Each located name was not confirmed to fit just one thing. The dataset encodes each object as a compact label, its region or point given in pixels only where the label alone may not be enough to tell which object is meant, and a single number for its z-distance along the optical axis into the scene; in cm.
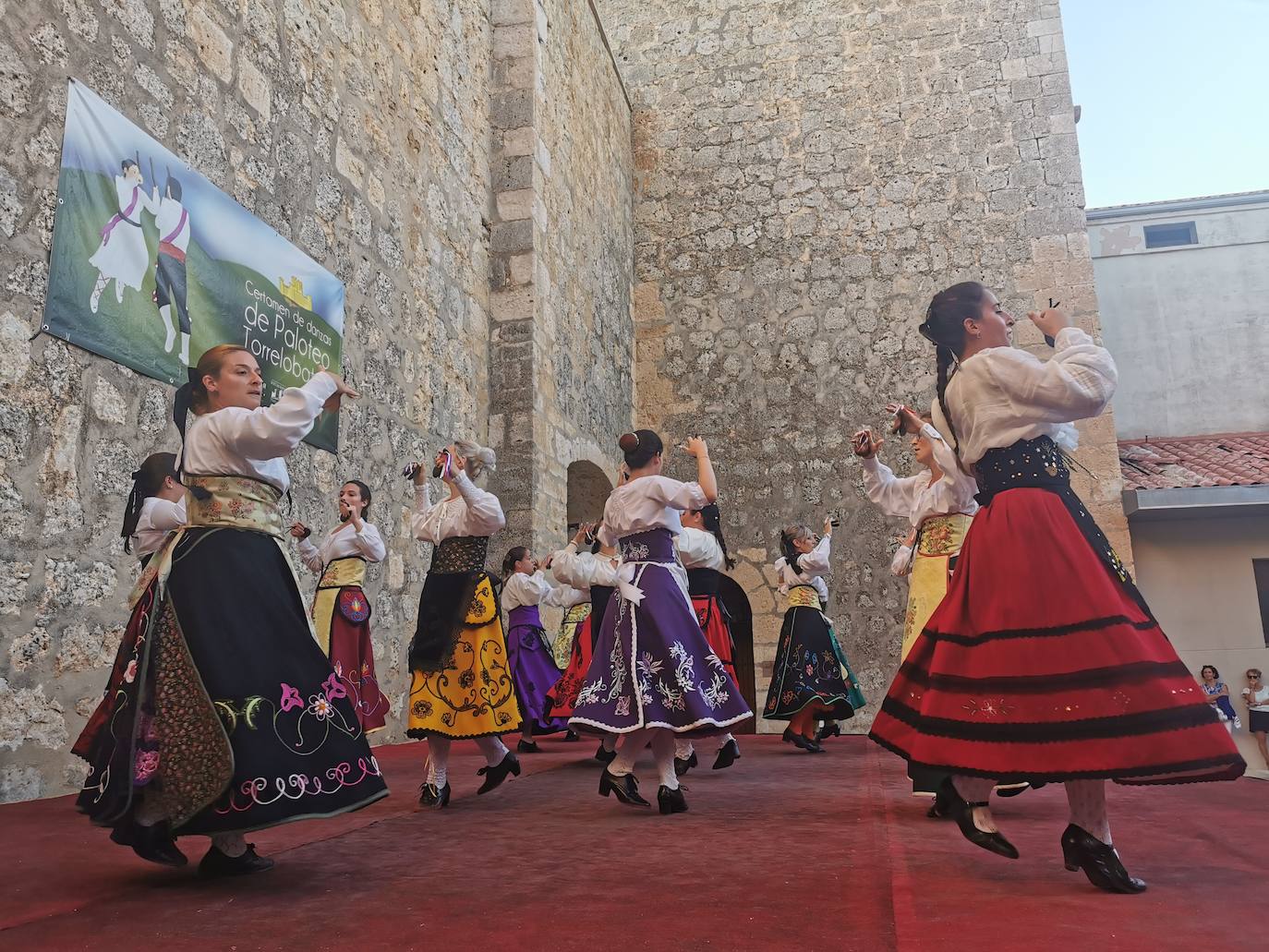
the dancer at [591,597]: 542
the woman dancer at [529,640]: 633
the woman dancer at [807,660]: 577
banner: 382
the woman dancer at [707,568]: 533
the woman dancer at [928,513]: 377
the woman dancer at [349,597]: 505
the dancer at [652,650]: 341
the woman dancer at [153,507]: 361
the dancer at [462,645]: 353
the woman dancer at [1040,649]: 191
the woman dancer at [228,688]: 213
